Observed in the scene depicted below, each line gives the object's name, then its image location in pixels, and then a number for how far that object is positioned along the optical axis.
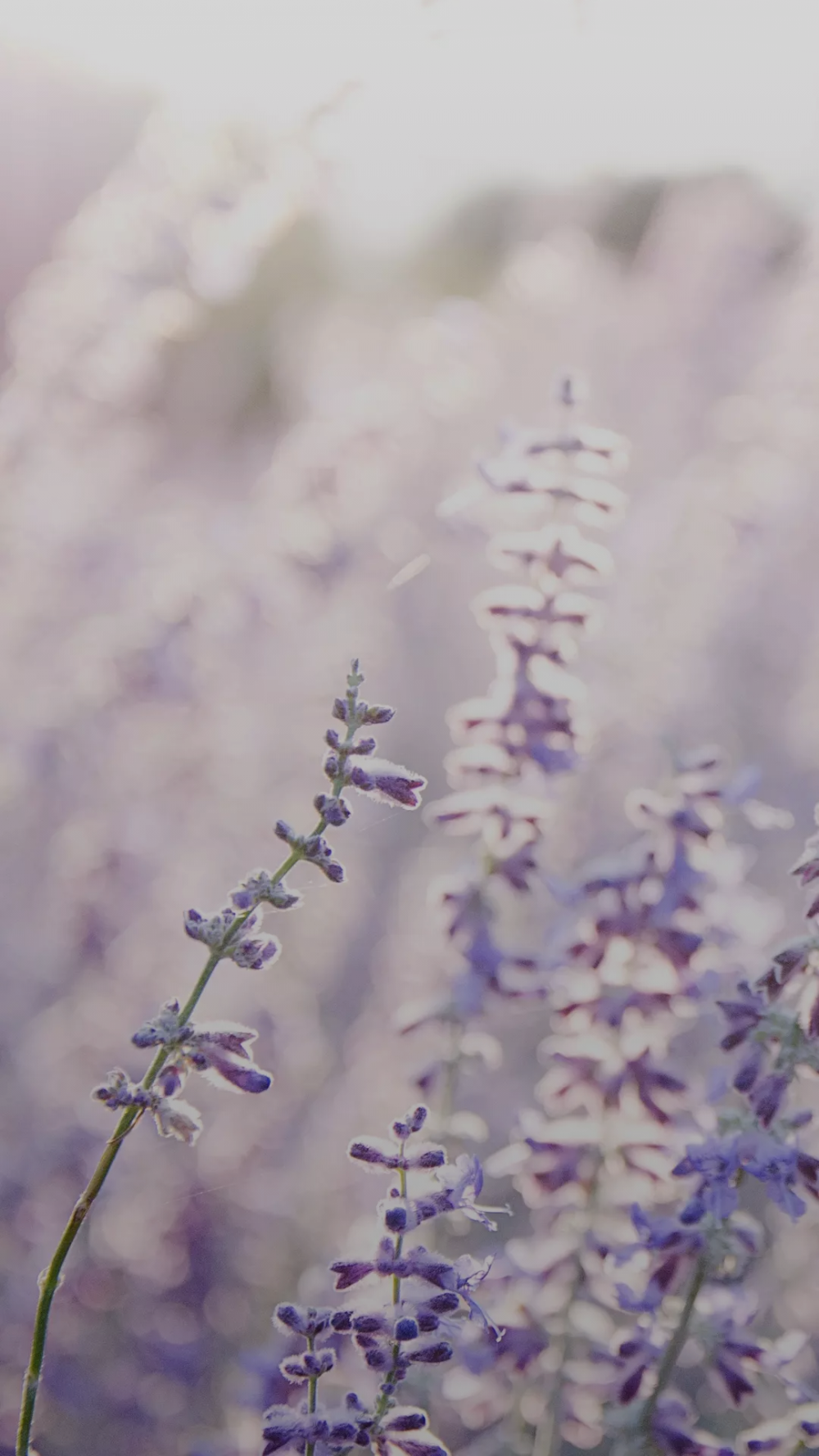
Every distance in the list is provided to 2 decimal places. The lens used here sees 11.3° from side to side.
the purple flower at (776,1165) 0.49
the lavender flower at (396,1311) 0.47
